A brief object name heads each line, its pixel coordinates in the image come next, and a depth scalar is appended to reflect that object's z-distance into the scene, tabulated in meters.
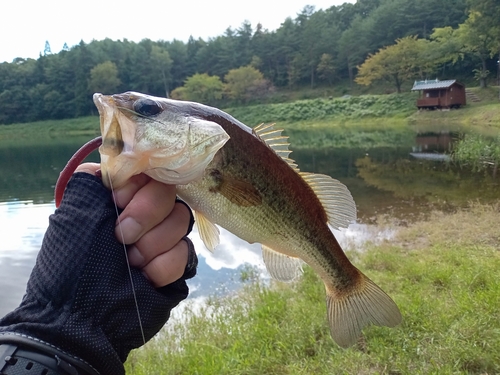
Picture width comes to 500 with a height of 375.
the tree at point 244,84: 64.62
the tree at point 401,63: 57.00
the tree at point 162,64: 63.81
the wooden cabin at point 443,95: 44.50
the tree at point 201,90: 60.94
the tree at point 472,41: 46.19
